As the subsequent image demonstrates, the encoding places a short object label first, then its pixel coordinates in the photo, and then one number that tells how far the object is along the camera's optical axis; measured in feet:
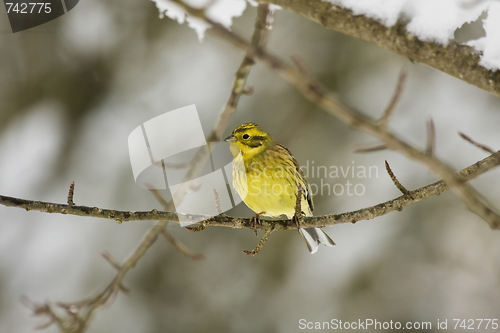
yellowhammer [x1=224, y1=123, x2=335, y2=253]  26.66
